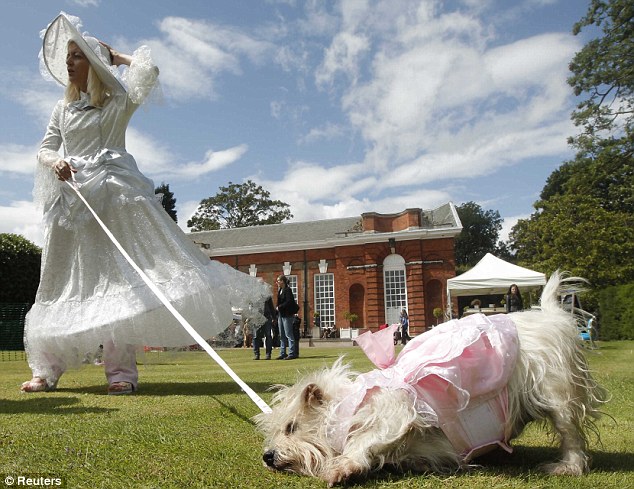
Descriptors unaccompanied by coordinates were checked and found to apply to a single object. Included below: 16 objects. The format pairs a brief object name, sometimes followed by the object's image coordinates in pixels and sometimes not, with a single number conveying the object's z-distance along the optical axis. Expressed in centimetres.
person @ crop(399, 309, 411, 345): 2556
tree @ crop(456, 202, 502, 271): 7394
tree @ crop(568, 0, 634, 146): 2422
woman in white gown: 475
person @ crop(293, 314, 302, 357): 1368
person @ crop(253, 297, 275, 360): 1328
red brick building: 3384
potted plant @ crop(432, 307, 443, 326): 3278
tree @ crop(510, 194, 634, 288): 3097
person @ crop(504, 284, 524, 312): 1401
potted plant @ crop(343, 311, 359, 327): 3494
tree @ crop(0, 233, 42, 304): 2395
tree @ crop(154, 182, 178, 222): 4578
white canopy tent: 1753
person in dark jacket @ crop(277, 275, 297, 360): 1314
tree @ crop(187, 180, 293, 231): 5388
